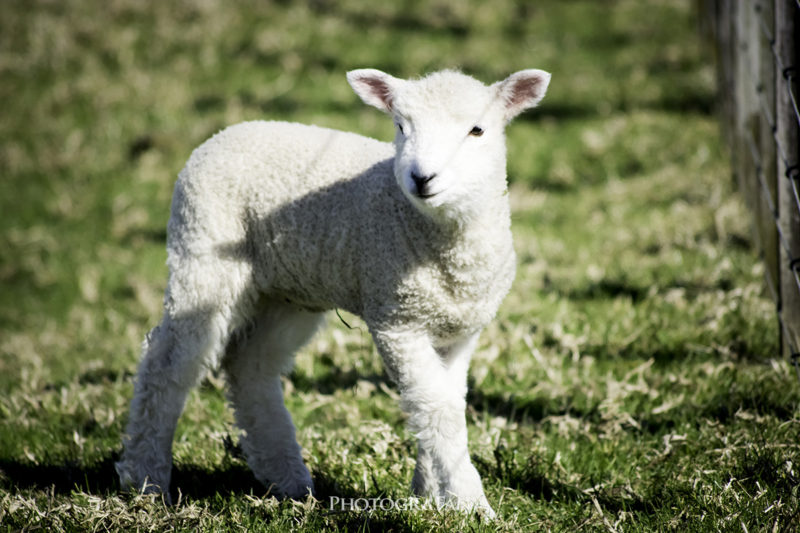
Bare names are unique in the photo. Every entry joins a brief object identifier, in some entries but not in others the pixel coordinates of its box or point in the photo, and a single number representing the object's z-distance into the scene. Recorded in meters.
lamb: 6.66
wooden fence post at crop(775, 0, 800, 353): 8.61
